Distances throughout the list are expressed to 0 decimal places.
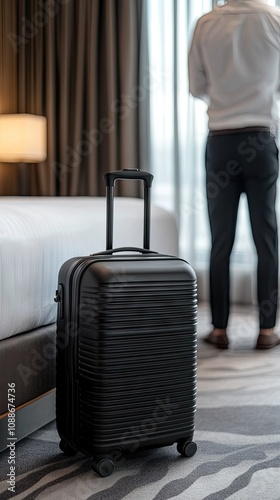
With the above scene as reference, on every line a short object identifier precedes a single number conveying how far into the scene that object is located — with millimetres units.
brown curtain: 4473
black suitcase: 1643
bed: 1745
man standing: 2947
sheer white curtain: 4352
